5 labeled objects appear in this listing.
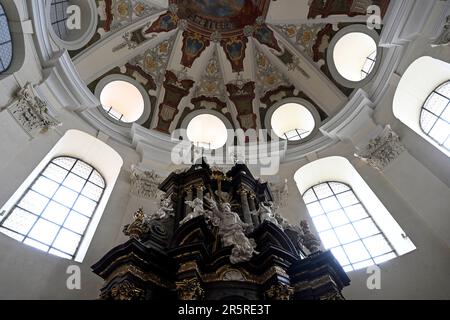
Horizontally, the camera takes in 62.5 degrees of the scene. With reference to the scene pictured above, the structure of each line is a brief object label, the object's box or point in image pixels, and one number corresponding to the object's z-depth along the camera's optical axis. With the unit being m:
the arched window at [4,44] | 8.76
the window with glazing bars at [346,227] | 9.50
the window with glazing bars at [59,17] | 11.63
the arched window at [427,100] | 9.77
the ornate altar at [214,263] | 5.83
